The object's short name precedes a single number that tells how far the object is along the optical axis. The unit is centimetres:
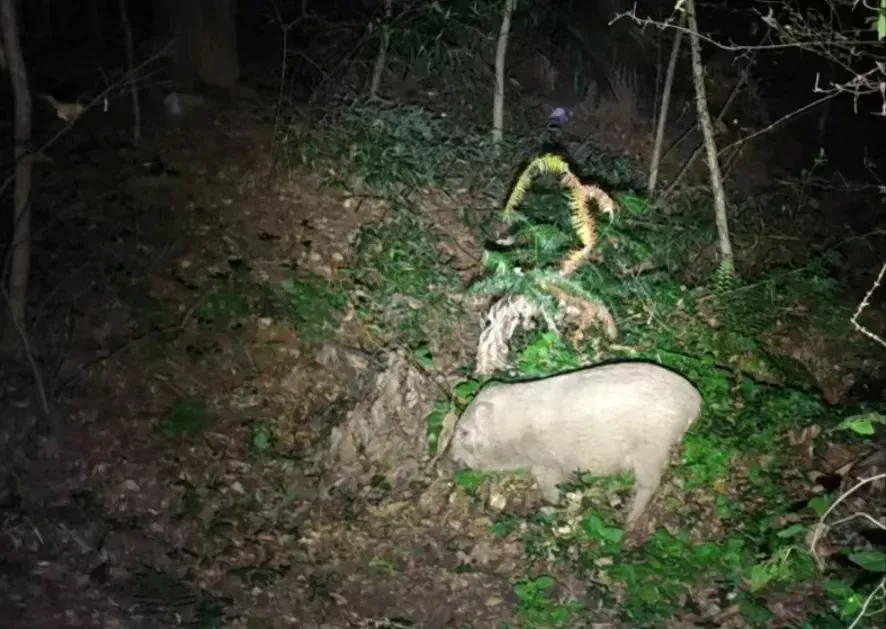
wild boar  627
